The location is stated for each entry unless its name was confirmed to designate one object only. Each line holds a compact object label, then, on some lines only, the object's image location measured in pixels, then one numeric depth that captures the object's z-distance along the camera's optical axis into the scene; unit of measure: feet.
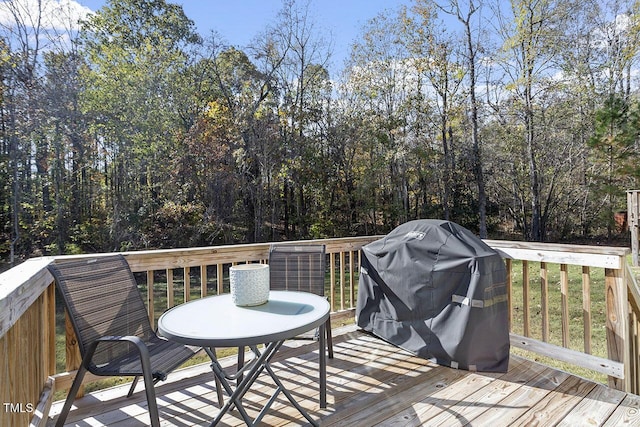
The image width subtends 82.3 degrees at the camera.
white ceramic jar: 6.02
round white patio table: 4.90
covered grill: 7.84
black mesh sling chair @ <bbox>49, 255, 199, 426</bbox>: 5.64
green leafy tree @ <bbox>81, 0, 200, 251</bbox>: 29.12
